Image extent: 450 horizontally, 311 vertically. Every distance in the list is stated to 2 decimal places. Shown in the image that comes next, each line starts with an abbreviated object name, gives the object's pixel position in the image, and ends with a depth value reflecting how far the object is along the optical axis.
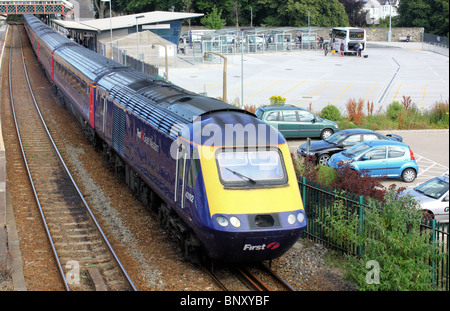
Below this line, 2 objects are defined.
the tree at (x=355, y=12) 96.69
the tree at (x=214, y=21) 88.88
